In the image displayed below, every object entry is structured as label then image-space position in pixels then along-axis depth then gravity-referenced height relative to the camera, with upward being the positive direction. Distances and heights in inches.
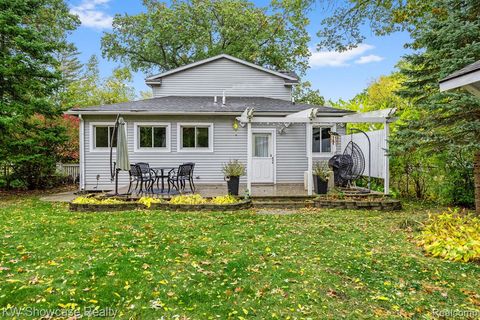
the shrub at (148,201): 325.1 -41.8
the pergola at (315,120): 354.6 +43.0
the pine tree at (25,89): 409.7 +93.6
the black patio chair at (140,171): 362.9 -13.5
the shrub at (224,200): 325.4 -40.7
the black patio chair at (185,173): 379.6 -16.6
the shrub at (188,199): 322.3 -40.1
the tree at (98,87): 1037.8 +254.9
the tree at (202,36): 892.6 +342.9
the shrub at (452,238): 172.6 -45.5
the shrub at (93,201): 322.6 -41.6
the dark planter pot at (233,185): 362.6 -28.6
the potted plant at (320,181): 369.1 -24.3
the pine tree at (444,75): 253.9 +70.6
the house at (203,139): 466.3 +30.1
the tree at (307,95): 973.2 +192.9
